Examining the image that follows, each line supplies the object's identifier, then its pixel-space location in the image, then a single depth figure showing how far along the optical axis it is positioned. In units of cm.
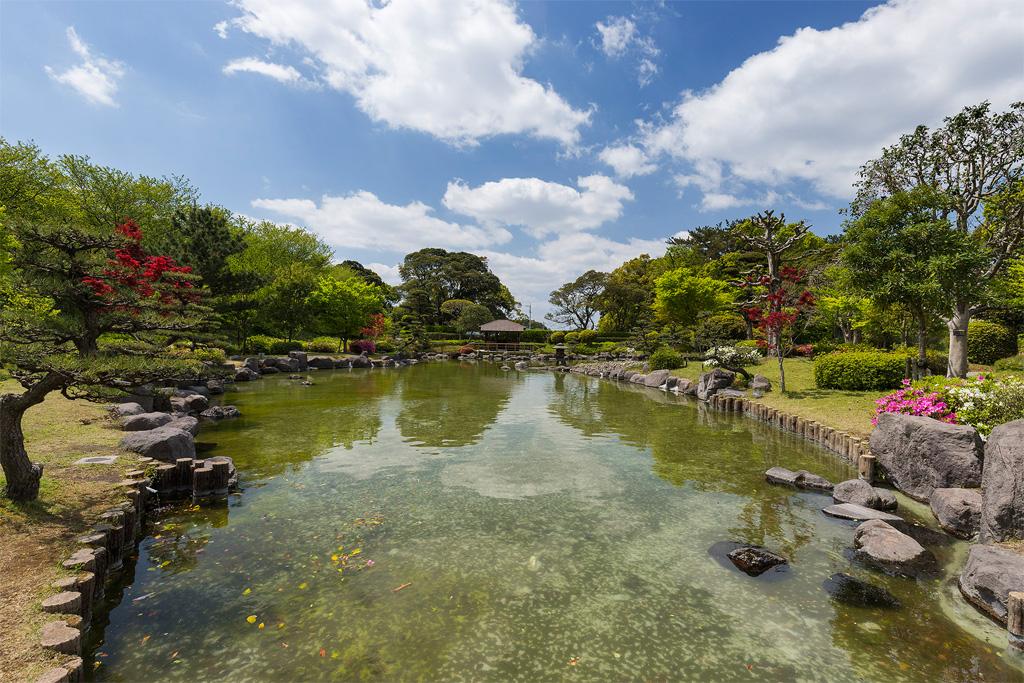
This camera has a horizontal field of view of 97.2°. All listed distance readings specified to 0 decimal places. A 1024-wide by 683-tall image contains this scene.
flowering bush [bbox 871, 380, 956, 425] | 870
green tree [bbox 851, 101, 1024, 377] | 1408
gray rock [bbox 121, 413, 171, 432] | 960
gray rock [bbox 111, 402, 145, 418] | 1059
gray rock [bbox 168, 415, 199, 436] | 1007
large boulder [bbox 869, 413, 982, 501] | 694
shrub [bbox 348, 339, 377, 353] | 4062
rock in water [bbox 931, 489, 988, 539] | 616
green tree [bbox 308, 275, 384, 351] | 3650
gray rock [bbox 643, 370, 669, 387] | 2465
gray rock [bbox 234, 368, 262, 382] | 2380
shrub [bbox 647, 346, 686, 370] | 2686
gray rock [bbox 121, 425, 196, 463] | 809
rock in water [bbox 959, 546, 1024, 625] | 435
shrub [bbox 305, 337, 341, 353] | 3944
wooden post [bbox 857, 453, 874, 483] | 845
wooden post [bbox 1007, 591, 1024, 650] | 401
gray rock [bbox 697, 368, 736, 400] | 1927
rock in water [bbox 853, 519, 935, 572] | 544
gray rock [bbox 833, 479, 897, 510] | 724
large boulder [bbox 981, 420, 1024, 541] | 526
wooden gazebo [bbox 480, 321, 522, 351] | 5288
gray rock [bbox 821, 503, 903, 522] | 673
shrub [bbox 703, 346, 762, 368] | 1884
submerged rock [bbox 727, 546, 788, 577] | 542
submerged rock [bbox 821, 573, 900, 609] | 482
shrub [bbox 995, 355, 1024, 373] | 1596
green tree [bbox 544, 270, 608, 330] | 5956
